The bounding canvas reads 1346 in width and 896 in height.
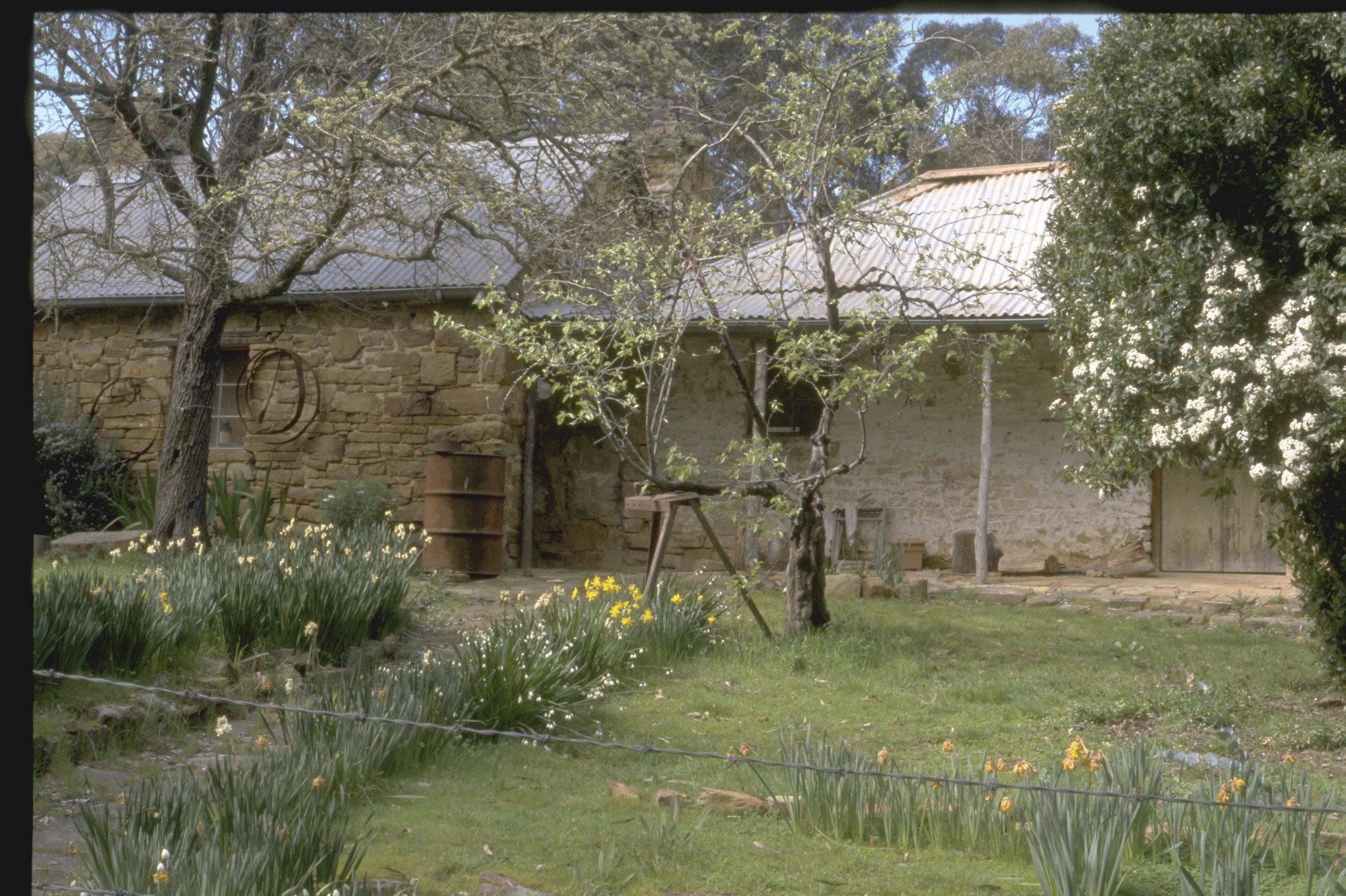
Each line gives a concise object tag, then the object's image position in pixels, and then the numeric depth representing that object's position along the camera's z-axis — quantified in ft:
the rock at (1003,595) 35.14
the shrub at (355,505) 36.60
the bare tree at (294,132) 30.53
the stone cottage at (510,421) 40.50
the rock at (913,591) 34.58
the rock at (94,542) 34.53
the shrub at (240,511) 35.96
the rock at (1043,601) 34.53
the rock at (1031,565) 40.75
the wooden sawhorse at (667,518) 25.40
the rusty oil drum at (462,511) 36.81
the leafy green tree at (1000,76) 76.79
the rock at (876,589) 34.01
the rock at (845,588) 33.91
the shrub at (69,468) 41.19
